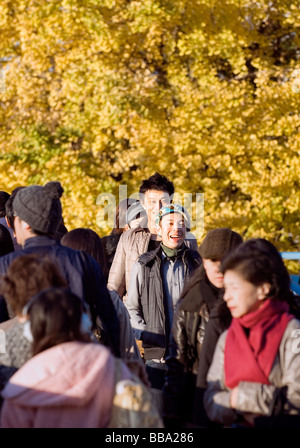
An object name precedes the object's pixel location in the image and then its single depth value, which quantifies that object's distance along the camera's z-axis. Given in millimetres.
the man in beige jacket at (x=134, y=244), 11961
